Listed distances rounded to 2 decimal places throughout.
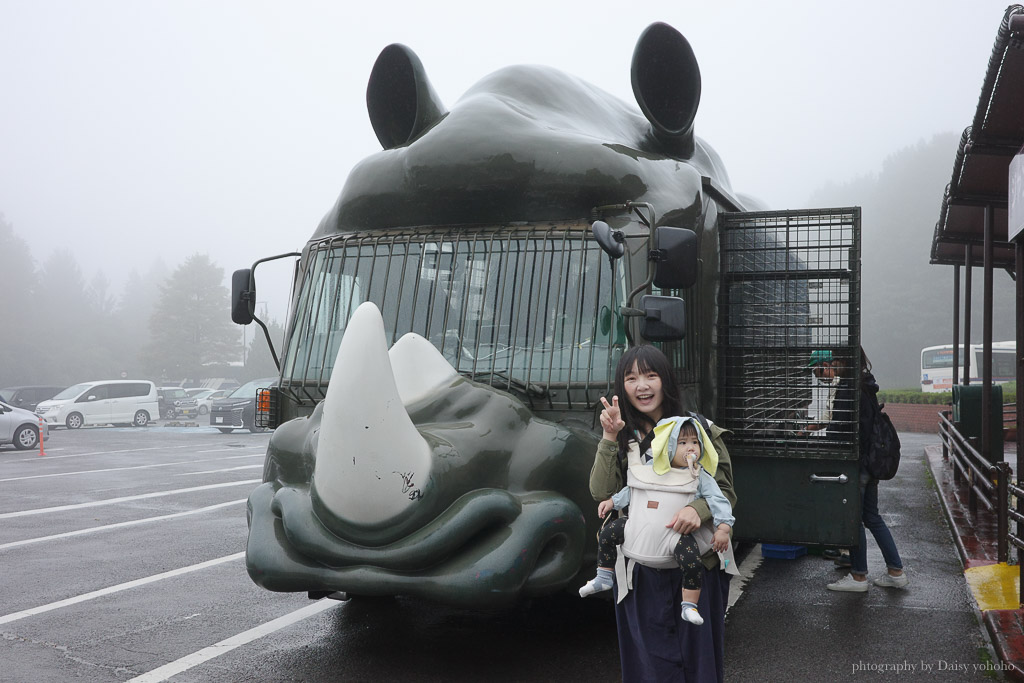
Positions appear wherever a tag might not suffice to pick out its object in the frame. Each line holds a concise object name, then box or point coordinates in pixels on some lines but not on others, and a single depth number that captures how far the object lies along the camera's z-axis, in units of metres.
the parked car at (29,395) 38.00
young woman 3.25
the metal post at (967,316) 12.51
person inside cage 6.04
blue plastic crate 8.00
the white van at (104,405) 30.80
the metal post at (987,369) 9.39
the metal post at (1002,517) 6.23
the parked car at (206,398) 42.18
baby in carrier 3.17
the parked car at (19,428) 21.33
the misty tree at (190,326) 72.00
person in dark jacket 6.06
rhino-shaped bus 4.03
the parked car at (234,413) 27.91
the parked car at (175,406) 39.81
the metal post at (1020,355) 5.69
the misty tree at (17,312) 61.69
